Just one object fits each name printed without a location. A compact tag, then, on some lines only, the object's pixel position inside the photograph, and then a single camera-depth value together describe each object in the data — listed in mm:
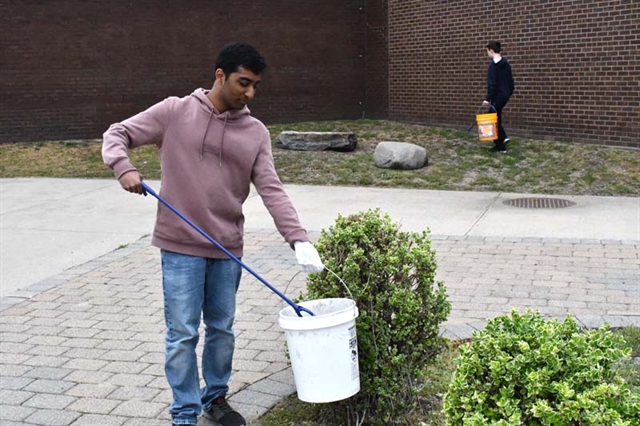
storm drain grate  9500
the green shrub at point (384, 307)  3609
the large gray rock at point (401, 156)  11906
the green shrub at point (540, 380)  2248
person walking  12555
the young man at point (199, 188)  3543
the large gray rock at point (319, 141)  13234
